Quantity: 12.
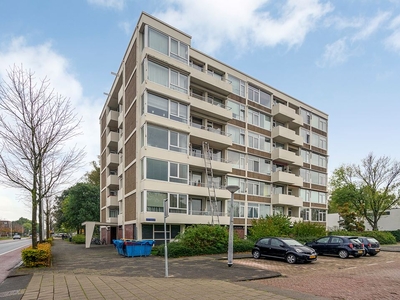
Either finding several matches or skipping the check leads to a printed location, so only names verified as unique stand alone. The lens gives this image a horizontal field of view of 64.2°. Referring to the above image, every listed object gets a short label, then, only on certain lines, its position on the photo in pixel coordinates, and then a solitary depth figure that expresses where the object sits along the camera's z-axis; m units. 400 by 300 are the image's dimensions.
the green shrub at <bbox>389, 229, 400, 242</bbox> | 42.75
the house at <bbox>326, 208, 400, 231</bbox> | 52.25
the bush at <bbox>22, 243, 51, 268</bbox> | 13.99
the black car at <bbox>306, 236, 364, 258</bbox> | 20.28
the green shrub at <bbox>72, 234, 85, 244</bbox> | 40.22
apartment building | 23.84
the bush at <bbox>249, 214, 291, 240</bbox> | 24.73
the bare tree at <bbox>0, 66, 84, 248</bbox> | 15.65
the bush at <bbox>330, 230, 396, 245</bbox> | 35.29
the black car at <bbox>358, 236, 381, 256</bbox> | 22.19
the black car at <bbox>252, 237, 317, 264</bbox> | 16.77
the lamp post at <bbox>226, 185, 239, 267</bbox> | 14.38
